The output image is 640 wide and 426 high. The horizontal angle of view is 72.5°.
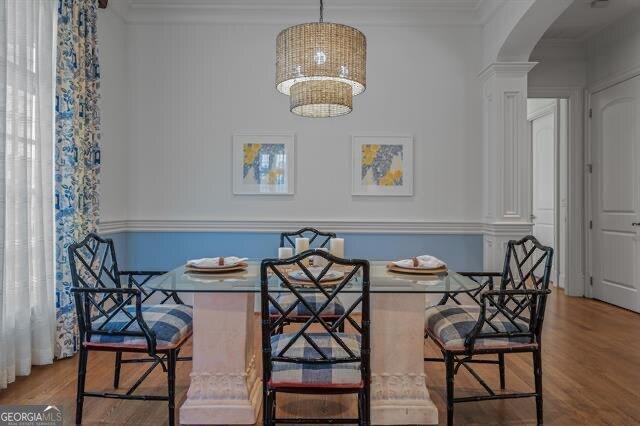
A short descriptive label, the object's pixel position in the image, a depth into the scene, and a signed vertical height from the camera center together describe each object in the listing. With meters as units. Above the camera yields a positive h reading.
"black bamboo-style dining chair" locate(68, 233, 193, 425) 2.01 -0.55
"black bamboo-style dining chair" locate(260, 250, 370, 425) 1.70 -0.60
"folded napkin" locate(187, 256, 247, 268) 2.30 -0.26
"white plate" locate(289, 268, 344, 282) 2.04 -0.29
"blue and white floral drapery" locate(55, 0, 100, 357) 2.96 +0.47
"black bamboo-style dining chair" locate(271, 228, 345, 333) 2.65 -0.58
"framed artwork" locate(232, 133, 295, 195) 4.11 +0.49
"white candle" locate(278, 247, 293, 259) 2.40 -0.21
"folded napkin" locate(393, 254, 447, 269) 2.32 -0.26
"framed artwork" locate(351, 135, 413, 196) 4.12 +0.47
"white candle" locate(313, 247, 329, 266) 2.64 -0.29
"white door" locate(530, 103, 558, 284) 5.82 +0.54
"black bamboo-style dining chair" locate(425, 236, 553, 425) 1.99 -0.56
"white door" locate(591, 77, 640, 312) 4.38 +0.22
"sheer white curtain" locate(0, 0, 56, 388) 2.50 +0.18
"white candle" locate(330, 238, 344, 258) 2.42 -0.18
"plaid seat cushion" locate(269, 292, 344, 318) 2.66 -0.57
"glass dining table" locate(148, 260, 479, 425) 2.14 -0.72
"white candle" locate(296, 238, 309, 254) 2.43 -0.16
